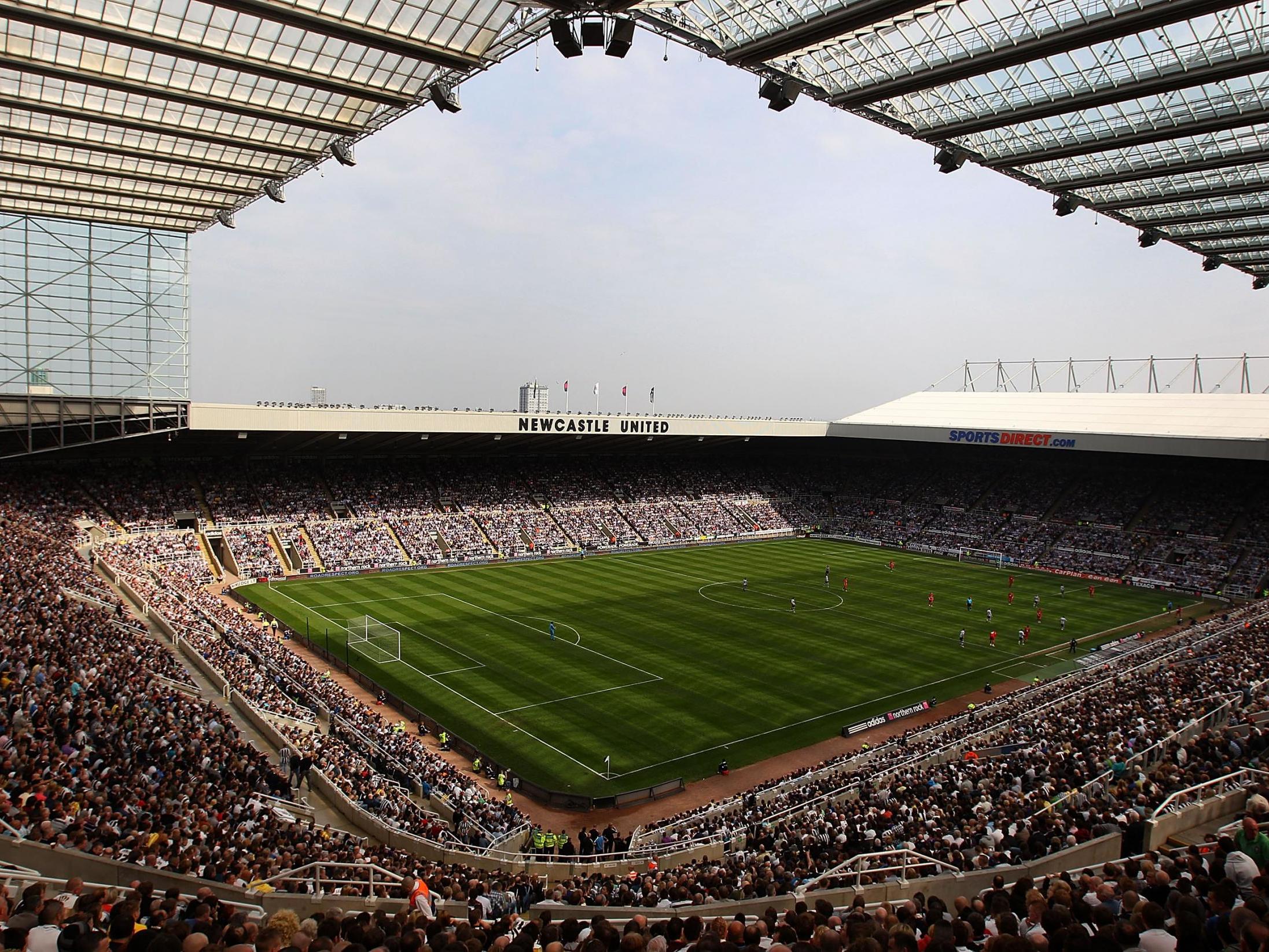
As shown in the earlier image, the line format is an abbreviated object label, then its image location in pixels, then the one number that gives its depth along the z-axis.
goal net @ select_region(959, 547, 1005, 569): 61.69
